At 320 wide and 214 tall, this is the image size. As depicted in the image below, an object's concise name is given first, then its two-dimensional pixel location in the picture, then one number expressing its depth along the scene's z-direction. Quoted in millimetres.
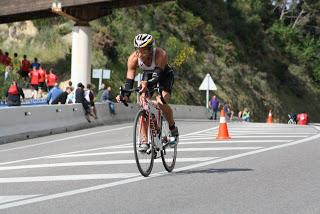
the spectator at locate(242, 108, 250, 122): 45250
